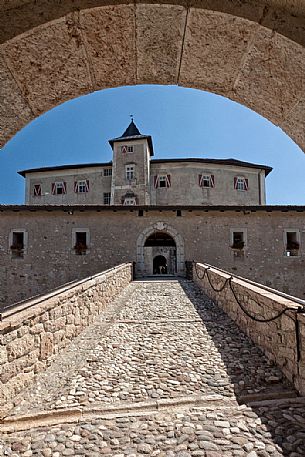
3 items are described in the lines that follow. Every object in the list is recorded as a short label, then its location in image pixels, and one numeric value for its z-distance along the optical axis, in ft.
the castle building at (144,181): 84.43
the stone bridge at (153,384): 7.46
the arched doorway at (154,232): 49.39
